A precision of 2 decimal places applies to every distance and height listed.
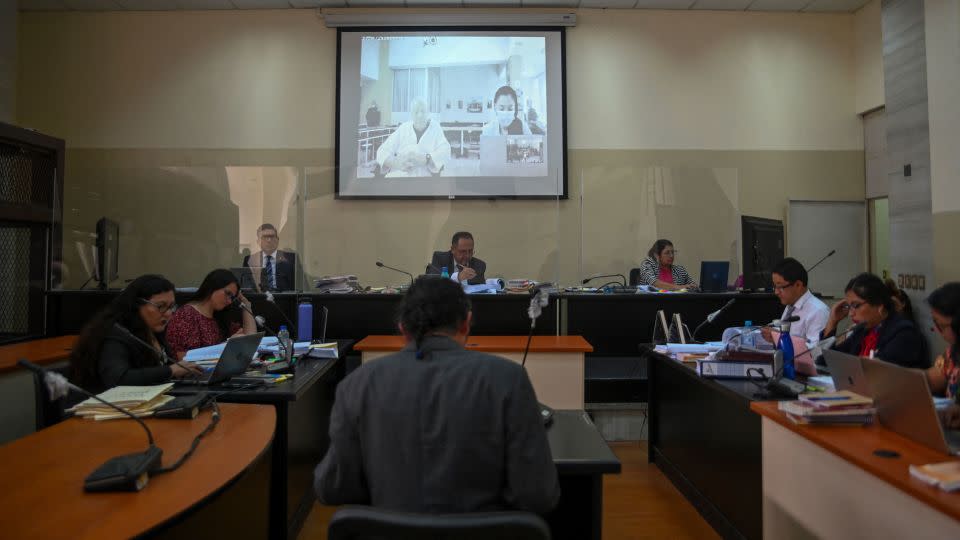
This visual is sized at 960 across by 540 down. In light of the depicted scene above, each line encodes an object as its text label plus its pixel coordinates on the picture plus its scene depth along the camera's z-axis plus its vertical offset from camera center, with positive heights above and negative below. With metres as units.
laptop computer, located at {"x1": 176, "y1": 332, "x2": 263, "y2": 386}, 2.30 -0.34
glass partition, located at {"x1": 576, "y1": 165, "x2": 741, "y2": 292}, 5.60 +0.69
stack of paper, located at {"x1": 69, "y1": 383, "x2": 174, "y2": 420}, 1.89 -0.42
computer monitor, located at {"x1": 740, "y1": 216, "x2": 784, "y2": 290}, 4.15 +0.25
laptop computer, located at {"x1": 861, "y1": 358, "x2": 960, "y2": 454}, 1.51 -0.34
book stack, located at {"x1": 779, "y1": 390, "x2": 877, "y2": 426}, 1.77 -0.40
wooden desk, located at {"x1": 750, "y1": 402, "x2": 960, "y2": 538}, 1.33 -0.56
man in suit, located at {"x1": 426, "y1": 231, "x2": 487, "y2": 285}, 4.83 +0.19
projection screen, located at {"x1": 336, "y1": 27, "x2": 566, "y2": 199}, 5.71 +1.72
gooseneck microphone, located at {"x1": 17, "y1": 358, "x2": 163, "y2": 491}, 1.28 -0.44
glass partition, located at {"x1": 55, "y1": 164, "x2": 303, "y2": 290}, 4.71 +0.56
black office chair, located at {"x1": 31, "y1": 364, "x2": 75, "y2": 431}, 2.23 -0.51
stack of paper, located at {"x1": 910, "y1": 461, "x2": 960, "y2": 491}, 1.26 -0.44
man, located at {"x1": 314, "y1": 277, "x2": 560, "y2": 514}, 1.19 -0.33
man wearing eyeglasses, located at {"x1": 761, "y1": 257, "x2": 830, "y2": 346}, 3.22 -0.09
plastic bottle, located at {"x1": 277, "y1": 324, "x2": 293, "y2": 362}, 2.76 -0.32
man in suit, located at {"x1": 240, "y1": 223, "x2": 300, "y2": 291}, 4.33 +0.12
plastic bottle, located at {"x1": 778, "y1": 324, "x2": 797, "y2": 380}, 2.42 -0.32
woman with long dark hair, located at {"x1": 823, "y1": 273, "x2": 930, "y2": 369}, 2.45 -0.20
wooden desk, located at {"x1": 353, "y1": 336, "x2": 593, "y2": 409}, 3.33 -0.50
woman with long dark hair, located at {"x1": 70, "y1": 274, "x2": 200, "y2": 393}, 2.30 -0.27
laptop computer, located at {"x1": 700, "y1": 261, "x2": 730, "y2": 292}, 4.39 +0.06
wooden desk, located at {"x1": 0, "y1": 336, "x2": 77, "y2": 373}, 3.05 -0.43
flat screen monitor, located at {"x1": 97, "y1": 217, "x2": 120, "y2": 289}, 4.62 +0.25
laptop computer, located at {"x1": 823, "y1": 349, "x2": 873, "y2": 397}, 1.83 -0.30
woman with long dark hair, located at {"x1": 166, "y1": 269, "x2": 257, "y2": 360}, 3.06 -0.21
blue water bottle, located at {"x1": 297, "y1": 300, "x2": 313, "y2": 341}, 3.58 -0.26
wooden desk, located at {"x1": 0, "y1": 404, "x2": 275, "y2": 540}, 1.15 -0.49
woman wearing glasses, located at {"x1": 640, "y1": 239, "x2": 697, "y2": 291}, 5.07 +0.12
